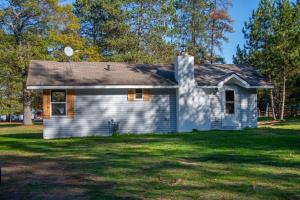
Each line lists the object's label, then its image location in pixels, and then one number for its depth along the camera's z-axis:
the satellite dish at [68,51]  23.70
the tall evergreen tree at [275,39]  32.66
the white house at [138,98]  20.19
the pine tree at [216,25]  48.44
